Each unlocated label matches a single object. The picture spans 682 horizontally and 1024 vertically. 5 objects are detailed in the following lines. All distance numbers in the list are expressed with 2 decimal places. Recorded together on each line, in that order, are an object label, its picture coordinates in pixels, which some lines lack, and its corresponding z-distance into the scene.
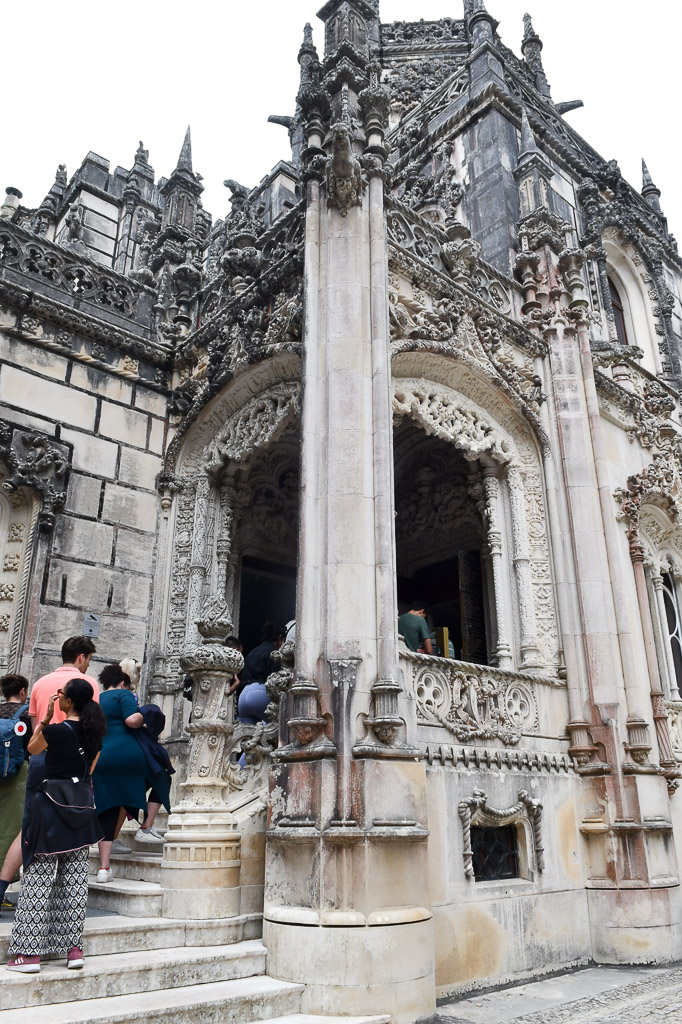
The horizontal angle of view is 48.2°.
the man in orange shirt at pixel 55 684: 5.24
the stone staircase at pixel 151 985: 4.41
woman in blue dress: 6.34
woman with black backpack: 4.61
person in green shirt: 8.62
